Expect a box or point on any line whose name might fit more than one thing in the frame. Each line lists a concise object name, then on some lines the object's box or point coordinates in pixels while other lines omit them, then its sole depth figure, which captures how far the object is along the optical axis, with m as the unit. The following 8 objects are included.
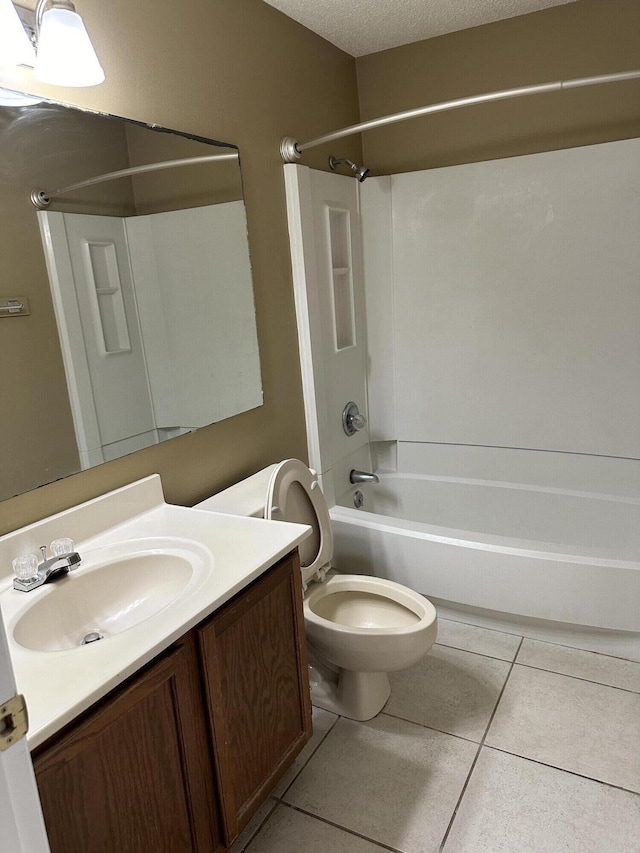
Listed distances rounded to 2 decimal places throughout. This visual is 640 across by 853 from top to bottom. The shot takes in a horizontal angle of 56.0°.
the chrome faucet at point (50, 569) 1.35
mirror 1.44
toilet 1.83
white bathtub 2.17
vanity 1.04
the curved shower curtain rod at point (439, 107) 1.84
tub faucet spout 2.89
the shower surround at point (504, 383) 2.37
